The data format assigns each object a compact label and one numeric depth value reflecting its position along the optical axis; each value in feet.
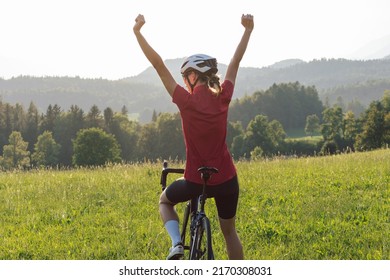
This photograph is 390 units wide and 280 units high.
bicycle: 30.17
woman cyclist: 30.35
